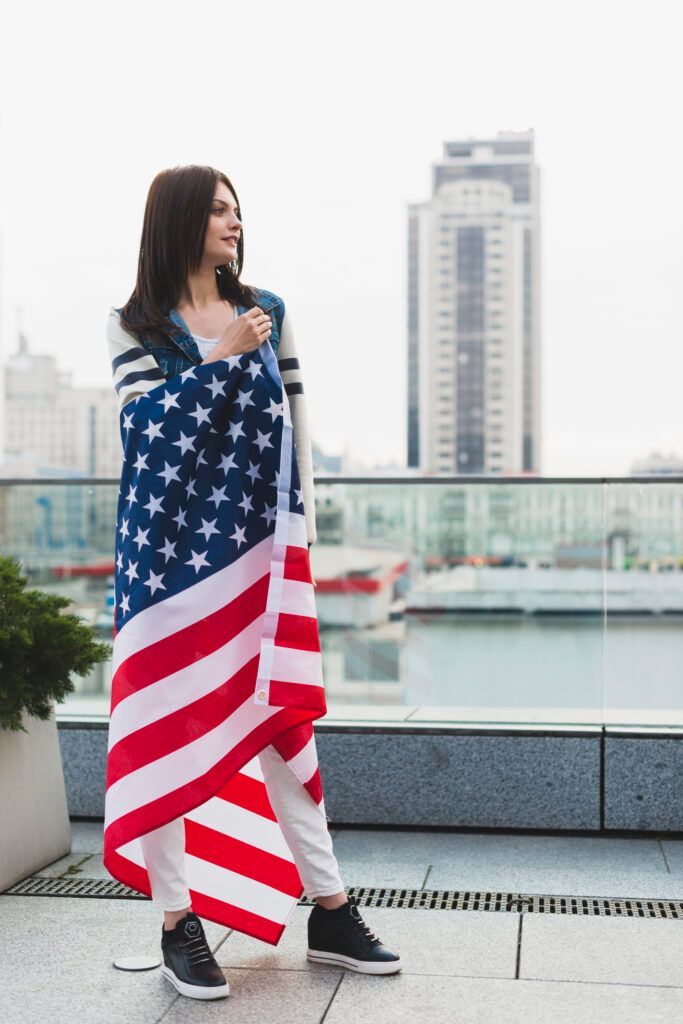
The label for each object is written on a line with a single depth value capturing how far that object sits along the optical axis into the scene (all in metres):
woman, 2.29
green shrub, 2.90
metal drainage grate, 2.71
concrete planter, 2.96
